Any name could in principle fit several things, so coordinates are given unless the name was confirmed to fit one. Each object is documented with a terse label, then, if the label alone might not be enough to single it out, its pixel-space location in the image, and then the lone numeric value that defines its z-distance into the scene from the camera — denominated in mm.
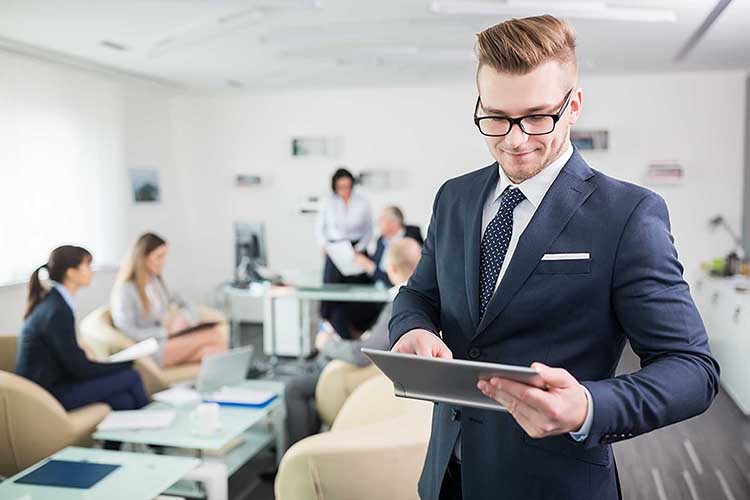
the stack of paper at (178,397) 3539
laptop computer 3732
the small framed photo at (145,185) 6812
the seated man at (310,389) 3549
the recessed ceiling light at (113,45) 5068
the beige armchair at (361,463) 2176
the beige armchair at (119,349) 4301
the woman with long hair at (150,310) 4559
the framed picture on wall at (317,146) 7379
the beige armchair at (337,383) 3586
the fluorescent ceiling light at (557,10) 3977
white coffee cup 3061
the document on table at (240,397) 3467
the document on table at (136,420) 3146
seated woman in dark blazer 3494
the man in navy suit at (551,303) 944
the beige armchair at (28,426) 3234
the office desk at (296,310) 5418
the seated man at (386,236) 5492
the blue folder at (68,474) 2439
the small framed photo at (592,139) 6594
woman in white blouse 6227
